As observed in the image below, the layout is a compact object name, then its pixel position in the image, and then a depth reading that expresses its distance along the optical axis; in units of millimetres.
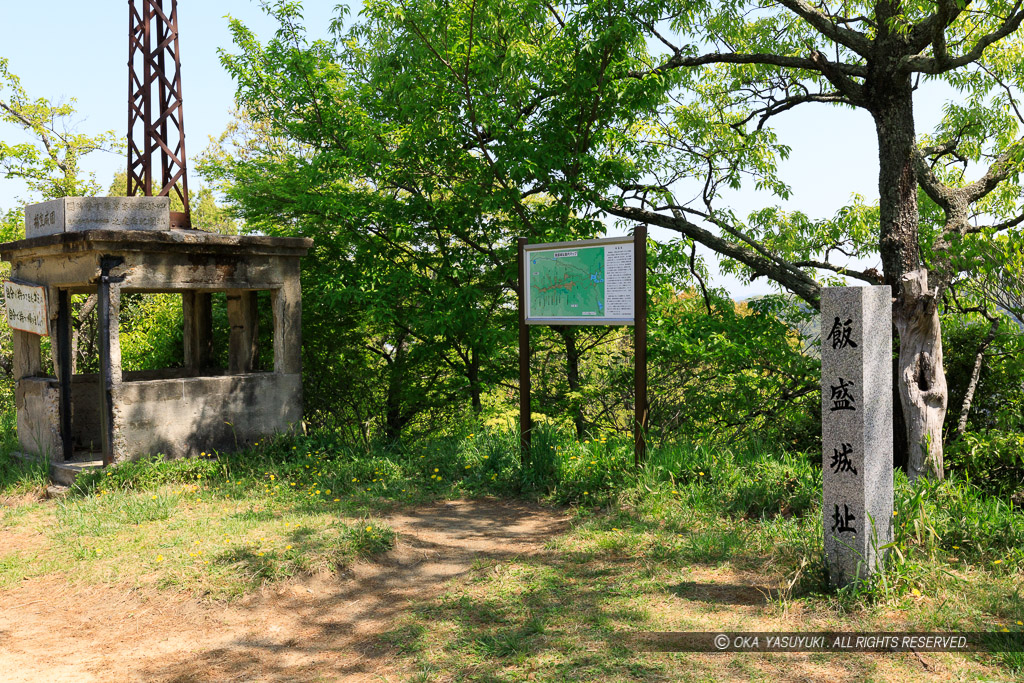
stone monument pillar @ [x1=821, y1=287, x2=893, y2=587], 4453
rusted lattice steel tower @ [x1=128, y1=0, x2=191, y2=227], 8703
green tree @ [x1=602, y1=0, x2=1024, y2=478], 7820
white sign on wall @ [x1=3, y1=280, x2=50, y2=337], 8453
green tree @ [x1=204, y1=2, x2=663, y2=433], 9383
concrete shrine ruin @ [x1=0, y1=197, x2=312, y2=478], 7734
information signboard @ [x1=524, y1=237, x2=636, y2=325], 7094
